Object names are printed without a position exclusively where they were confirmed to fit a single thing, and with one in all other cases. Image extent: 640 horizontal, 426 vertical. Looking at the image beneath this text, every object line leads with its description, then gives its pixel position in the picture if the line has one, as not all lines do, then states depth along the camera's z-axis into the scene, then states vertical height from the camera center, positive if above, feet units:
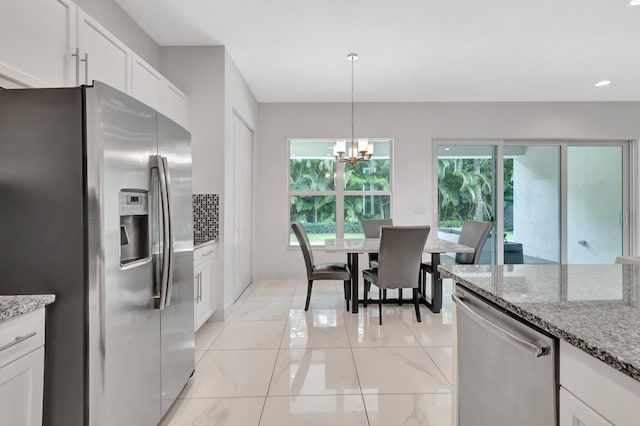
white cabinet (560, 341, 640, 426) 2.01 -1.28
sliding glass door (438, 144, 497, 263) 16.81 +1.35
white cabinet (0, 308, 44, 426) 3.13 -1.66
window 16.94 +1.40
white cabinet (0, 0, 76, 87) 4.67 +2.82
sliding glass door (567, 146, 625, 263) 16.55 +0.44
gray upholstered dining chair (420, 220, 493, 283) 11.77 -1.11
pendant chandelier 11.63 +2.38
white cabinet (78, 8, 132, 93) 6.13 +3.44
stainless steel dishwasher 2.70 -1.59
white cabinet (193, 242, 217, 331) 8.92 -2.09
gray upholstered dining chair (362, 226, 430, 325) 9.84 -1.46
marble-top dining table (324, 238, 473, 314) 10.94 -1.37
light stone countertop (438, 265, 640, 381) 2.21 -0.90
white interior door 12.61 +0.33
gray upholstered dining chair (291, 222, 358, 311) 10.96 -2.08
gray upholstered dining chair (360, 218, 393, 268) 14.67 -0.64
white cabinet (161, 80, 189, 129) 9.33 +3.44
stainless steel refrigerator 3.90 -0.23
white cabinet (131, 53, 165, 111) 7.97 +3.53
